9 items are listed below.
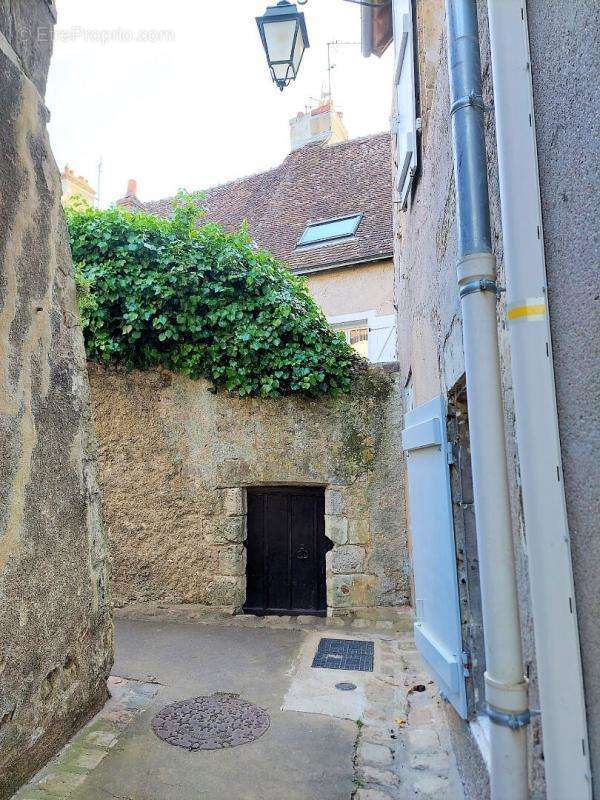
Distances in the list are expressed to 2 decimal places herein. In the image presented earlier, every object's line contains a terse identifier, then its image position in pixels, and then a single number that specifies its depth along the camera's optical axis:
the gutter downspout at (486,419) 1.35
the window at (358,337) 8.91
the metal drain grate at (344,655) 4.11
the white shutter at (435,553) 2.24
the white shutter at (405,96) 3.48
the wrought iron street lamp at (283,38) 3.71
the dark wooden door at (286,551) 5.76
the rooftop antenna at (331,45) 11.29
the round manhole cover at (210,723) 2.88
